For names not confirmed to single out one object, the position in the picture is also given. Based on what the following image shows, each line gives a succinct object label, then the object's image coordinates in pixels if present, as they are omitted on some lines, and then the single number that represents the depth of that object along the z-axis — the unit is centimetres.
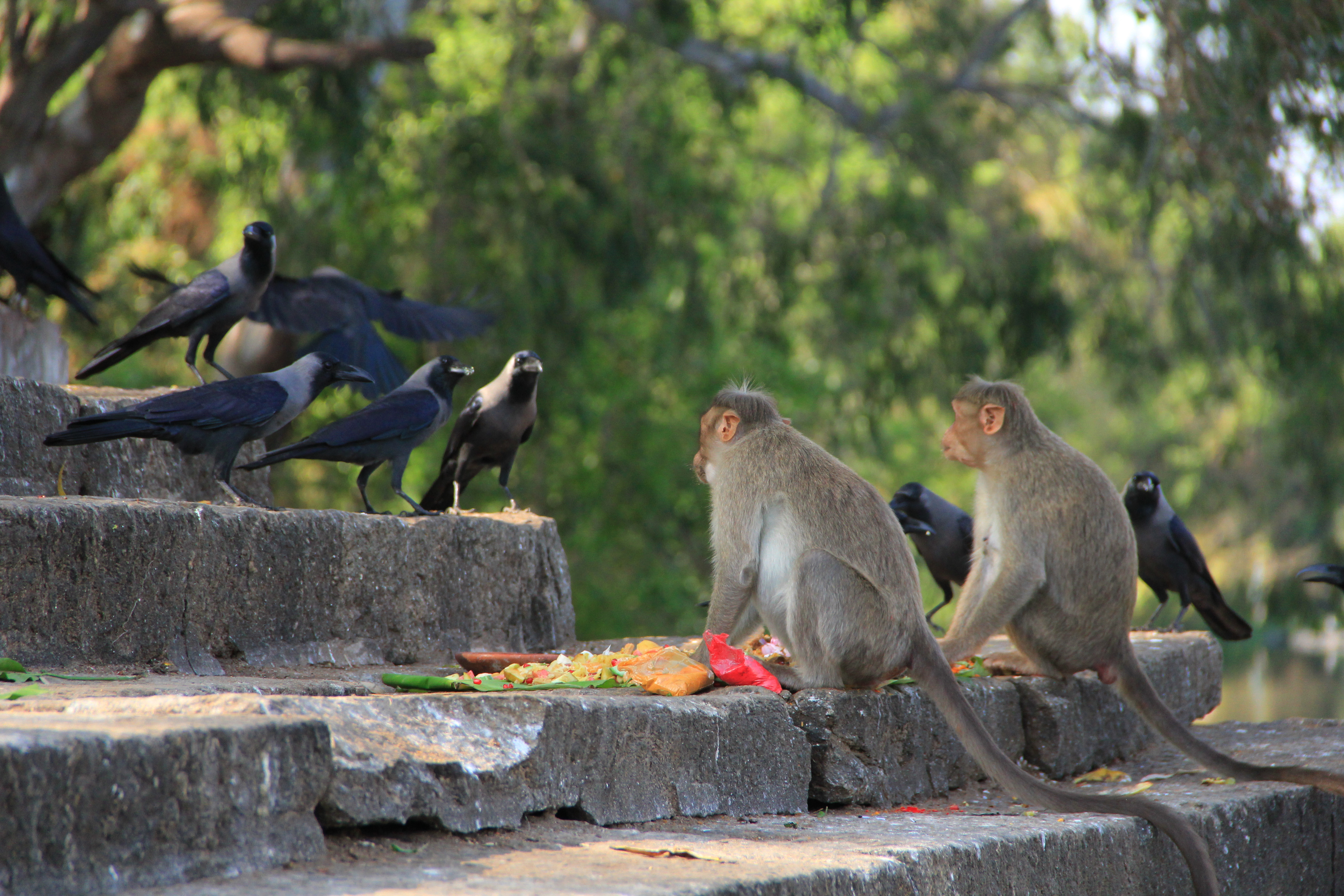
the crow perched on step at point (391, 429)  1152
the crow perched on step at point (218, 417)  969
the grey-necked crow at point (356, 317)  1567
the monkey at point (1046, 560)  1195
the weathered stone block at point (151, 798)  498
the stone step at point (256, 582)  865
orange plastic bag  886
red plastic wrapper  960
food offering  839
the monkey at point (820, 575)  970
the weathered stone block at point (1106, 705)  1187
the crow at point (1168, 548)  1467
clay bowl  992
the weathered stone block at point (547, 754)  640
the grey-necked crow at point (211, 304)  1263
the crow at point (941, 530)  1421
